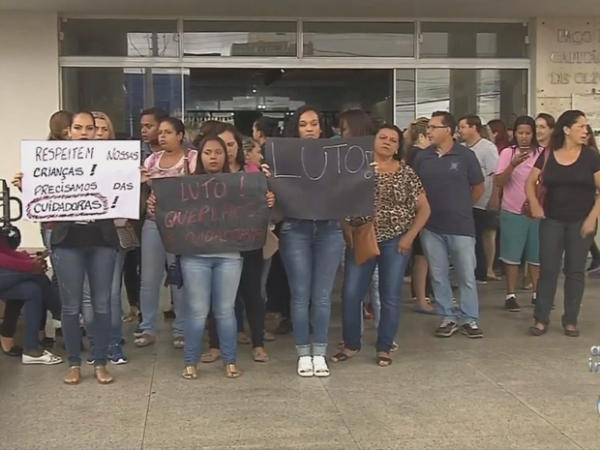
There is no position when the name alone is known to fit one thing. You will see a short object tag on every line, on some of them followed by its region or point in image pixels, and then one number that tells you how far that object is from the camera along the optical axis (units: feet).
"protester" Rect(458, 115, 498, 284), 27.71
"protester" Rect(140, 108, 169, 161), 21.56
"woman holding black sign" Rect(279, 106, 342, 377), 18.57
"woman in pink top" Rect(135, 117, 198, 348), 20.21
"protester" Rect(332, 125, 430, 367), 19.42
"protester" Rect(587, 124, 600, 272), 32.60
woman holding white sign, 17.66
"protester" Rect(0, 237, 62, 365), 20.17
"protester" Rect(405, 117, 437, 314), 26.50
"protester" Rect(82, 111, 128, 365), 19.25
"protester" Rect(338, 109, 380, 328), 19.02
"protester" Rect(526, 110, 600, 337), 22.09
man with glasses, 22.07
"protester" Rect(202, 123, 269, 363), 19.85
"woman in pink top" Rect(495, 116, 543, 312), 26.76
